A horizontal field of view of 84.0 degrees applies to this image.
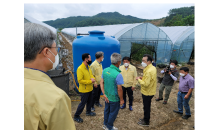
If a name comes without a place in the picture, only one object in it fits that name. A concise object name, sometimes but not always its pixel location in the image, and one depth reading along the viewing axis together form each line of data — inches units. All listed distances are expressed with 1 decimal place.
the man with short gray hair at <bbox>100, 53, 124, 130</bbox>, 106.3
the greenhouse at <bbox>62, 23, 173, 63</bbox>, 364.8
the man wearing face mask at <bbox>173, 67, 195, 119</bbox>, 141.7
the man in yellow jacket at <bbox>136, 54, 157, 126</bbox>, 123.6
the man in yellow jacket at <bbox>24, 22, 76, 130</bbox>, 32.9
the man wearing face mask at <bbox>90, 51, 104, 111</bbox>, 155.1
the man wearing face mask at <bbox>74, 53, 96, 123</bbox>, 132.3
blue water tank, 189.0
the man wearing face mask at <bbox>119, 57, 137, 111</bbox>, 164.1
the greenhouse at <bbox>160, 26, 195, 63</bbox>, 469.4
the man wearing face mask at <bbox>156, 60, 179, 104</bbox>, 175.9
